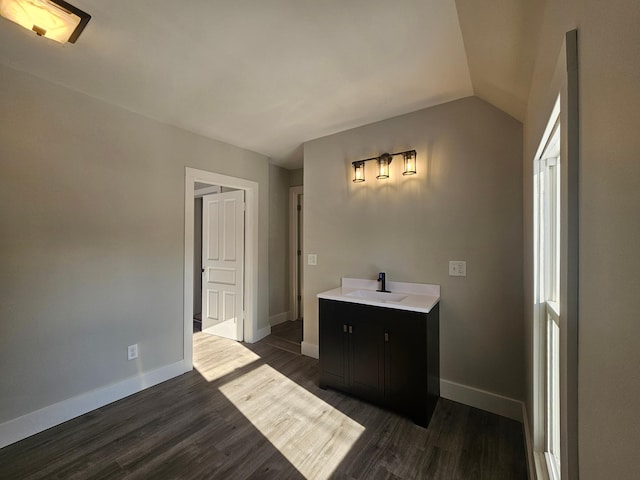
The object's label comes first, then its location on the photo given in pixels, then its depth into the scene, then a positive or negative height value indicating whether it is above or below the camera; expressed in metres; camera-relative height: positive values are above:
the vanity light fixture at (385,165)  2.39 +0.73
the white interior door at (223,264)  3.58 -0.32
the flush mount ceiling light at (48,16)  1.23 +1.08
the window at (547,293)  1.32 -0.27
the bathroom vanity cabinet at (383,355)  1.99 -0.91
